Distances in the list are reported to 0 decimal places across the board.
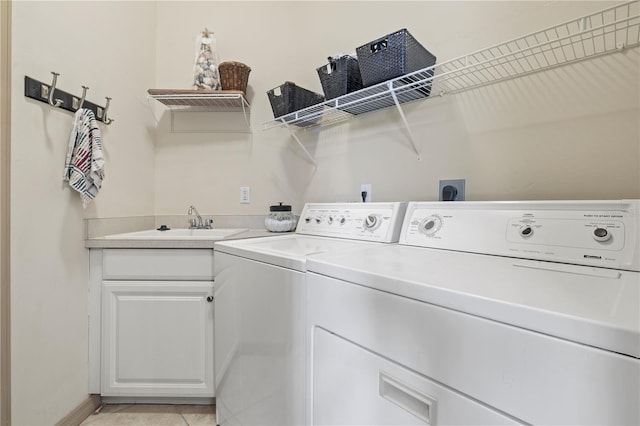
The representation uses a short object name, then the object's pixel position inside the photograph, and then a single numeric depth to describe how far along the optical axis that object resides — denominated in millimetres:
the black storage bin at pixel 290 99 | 1699
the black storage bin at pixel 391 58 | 1193
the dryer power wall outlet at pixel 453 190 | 1293
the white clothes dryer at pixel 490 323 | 417
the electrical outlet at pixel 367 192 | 1658
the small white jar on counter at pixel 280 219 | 1786
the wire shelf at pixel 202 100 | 1854
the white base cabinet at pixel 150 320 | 1487
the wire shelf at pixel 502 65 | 951
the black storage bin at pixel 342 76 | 1468
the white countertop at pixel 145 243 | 1462
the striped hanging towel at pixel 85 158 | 1354
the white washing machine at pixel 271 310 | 935
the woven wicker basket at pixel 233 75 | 1912
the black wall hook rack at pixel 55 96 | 1180
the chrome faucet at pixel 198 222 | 2037
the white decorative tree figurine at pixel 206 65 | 1911
